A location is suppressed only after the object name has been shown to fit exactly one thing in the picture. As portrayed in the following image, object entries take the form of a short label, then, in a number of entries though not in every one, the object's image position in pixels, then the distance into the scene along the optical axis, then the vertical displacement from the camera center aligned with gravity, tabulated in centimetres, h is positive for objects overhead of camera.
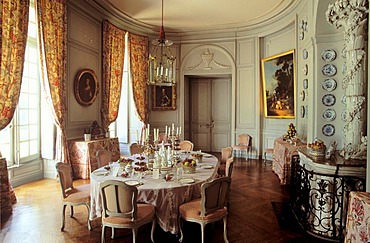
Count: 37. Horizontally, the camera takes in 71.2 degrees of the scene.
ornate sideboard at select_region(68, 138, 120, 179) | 564 -79
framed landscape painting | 714 +106
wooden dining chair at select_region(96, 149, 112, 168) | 430 -63
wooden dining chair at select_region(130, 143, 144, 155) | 537 -59
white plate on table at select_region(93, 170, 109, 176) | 335 -69
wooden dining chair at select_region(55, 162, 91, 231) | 329 -96
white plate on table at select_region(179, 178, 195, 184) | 310 -73
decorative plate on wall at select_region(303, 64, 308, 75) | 551 +111
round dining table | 293 -83
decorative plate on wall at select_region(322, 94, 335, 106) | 427 +35
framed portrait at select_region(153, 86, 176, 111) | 909 +80
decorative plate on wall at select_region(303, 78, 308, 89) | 557 +81
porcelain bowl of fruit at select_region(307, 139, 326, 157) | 349 -38
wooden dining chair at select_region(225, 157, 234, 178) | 380 -68
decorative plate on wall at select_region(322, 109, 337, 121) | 428 +11
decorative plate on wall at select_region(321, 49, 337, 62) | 420 +108
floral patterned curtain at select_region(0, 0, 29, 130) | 403 +109
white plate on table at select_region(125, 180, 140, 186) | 297 -73
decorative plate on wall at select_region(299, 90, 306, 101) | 578 +59
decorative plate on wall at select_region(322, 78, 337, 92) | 423 +60
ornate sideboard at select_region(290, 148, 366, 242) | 303 -90
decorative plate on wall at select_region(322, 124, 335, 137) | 430 -15
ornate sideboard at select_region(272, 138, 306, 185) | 529 -81
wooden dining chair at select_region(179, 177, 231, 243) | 277 -97
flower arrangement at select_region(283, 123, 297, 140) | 614 -29
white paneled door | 958 +29
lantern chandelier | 477 +89
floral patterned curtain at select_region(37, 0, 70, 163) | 511 +126
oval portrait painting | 613 +84
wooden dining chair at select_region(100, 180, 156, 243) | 257 -89
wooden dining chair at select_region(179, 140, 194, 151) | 571 -57
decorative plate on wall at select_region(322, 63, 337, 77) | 421 +84
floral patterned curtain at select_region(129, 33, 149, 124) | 823 +161
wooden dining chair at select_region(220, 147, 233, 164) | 491 -64
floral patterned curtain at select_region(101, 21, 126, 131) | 707 +145
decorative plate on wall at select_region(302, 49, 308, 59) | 564 +149
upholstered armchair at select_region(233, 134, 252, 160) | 820 -83
